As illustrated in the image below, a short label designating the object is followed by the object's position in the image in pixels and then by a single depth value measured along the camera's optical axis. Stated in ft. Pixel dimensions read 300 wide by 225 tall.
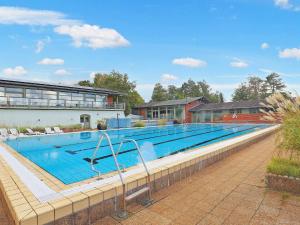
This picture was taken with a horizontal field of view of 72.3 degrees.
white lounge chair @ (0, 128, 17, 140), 39.71
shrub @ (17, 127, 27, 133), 47.96
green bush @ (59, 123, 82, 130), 57.82
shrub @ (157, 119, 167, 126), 77.30
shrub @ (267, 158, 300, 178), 11.01
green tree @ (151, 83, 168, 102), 156.56
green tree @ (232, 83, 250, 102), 156.97
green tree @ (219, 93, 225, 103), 182.91
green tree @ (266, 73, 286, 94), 152.78
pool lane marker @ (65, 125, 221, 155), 28.10
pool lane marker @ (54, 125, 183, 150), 49.98
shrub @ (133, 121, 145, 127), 69.15
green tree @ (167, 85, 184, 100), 169.46
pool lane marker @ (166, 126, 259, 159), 29.59
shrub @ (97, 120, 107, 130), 60.09
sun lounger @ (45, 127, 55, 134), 48.95
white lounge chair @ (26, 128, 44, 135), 46.47
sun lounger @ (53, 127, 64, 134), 50.33
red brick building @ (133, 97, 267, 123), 90.89
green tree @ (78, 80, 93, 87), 125.40
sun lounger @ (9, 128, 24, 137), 42.42
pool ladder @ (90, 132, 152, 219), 9.02
